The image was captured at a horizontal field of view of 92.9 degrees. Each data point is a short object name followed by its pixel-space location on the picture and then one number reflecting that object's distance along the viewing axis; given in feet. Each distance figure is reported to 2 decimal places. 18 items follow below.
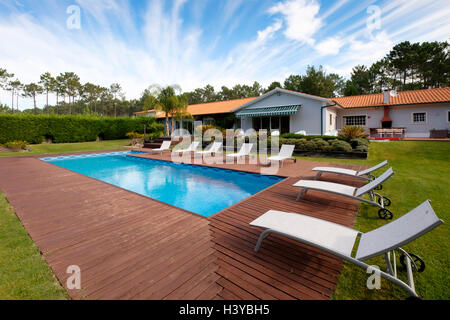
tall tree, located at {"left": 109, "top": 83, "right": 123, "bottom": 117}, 235.20
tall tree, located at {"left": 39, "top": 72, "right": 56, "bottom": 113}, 151.43
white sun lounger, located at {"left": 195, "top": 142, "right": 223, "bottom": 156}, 47.41
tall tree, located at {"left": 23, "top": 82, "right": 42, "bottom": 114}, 166.57
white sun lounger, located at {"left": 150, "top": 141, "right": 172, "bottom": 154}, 55.42
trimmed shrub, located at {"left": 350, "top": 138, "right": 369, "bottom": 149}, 43.54
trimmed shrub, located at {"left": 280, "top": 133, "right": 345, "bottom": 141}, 47.80
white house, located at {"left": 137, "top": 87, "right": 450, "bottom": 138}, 66.03
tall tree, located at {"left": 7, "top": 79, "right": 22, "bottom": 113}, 145.76
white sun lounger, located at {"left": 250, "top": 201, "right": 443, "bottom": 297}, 7.99
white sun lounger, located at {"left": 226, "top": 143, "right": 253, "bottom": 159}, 40.89
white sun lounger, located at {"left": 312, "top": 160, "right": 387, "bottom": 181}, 21.75
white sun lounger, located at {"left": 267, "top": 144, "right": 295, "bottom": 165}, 34.75
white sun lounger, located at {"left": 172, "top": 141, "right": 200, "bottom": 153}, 53.93
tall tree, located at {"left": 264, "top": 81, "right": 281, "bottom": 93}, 165.49
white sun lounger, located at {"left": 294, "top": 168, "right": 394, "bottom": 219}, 15.50
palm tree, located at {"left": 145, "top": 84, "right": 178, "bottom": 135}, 76.38
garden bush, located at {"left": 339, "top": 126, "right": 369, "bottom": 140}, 46.73
